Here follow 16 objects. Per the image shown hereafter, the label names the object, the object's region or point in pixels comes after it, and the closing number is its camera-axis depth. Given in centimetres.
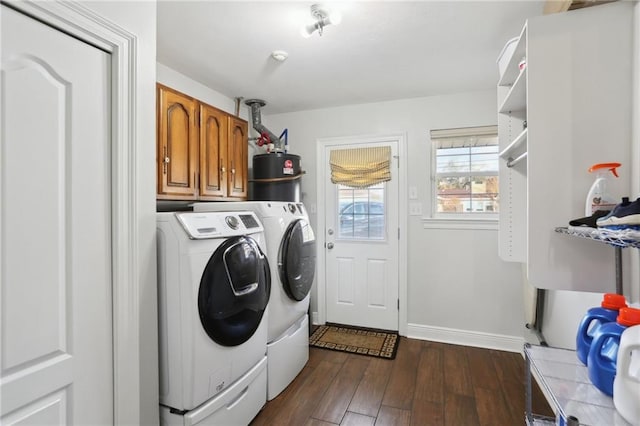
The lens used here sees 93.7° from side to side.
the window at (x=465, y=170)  272
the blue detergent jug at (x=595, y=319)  97
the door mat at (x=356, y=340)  262
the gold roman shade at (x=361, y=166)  299
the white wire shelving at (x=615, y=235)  71
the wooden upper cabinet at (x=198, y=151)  194
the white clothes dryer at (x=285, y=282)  201
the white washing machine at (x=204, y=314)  137
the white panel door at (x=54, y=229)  89
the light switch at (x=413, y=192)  289
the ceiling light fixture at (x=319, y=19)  154
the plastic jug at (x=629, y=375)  77
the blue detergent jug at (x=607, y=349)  87
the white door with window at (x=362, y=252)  299
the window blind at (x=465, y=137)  271
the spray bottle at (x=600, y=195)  99
